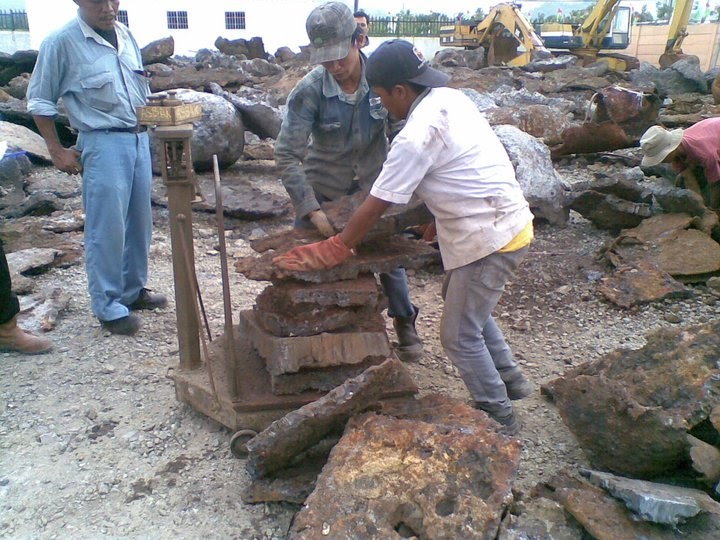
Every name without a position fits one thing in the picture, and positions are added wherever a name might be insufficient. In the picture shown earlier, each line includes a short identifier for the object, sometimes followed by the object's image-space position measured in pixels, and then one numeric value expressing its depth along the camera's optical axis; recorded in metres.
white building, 26.05
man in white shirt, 2.67
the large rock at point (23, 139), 7.95
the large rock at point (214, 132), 7.45
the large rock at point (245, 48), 21.72
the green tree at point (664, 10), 36.92
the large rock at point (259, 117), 8.10
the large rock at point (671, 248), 4.97
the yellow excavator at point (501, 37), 18.98
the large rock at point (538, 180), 6.13
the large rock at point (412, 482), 2.24
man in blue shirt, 3.91
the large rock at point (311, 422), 2.55
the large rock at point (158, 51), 15.60
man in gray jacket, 3.16
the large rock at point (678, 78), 15.20
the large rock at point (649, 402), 2.61
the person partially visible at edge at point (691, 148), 5.14
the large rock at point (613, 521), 2.23
